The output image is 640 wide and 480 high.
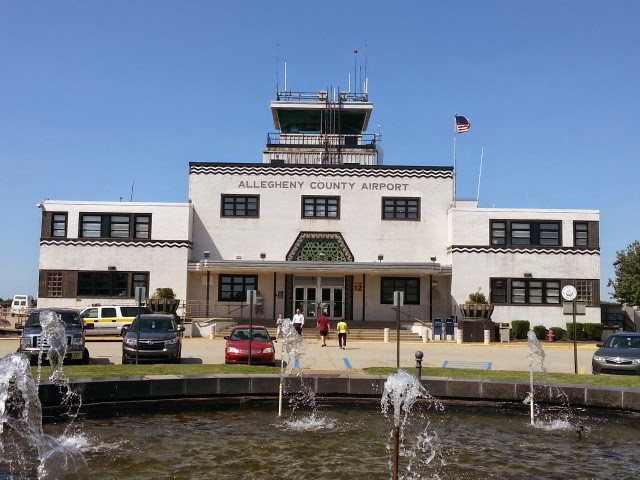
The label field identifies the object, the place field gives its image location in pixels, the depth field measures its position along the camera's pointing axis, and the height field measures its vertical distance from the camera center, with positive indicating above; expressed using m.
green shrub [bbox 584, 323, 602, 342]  35.81 -1.27
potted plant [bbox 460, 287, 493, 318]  35.12 -0.15
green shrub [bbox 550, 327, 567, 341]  36.17 -1.42
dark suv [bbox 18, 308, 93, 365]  20.19 -1.16
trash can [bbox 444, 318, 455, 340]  35.16 -1.31
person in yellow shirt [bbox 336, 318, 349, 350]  28.59 -1.30
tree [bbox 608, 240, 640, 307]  42.44 +1.89
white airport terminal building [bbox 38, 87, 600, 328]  37.53 +3.05
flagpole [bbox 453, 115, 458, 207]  40.10 +7.13
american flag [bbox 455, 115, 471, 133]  40.62 +10.71
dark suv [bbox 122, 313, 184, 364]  20.84 -1.38
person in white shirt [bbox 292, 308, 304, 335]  29.70 -0.83
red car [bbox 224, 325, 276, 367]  20.70 -1.53
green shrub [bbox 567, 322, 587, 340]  35.75 -1.33
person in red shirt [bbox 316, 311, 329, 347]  29.59 -1.06
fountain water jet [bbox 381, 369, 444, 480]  10.13 -2.30
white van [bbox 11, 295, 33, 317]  53.19 -0.37
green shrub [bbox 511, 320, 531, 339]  36.09 -1.18
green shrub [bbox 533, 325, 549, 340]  36.03 -1.33
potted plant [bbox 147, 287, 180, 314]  35.53 -0.07
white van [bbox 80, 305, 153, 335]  31.01 -0.83
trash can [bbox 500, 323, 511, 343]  34.88 -1.46
